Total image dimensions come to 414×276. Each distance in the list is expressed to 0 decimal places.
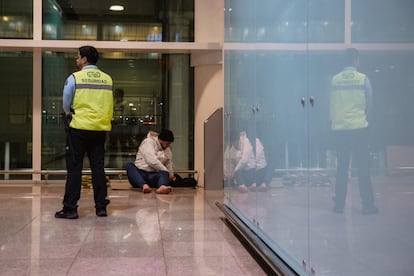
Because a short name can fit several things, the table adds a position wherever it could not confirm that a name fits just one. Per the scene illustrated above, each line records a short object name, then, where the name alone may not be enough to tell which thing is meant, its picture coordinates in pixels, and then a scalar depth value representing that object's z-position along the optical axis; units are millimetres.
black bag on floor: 9109
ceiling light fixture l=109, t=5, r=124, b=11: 10609
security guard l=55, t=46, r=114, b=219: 5121
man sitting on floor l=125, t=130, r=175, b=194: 8180
